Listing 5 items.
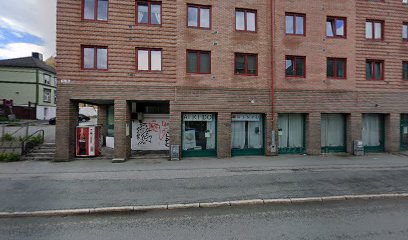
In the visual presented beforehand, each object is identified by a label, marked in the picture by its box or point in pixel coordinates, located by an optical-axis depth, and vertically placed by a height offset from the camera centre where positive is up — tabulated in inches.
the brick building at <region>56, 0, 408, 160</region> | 527.2 +120.3
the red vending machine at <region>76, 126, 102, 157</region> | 548.7 -39.9
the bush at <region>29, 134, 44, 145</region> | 564.8 -38.9
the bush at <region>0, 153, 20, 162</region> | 500.7 -70.6
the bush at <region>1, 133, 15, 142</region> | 524.1 -33.0
